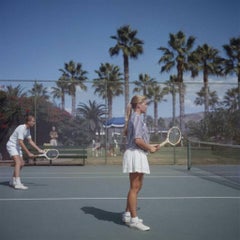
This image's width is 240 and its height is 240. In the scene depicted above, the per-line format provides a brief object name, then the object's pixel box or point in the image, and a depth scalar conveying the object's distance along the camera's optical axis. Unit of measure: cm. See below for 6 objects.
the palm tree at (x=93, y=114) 1264
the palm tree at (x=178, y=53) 2936
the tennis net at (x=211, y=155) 1366
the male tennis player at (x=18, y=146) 772
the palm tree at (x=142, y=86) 1288
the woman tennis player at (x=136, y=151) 452
